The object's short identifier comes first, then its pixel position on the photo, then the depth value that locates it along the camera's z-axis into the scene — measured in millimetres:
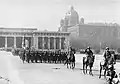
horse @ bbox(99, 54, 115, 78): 17648
